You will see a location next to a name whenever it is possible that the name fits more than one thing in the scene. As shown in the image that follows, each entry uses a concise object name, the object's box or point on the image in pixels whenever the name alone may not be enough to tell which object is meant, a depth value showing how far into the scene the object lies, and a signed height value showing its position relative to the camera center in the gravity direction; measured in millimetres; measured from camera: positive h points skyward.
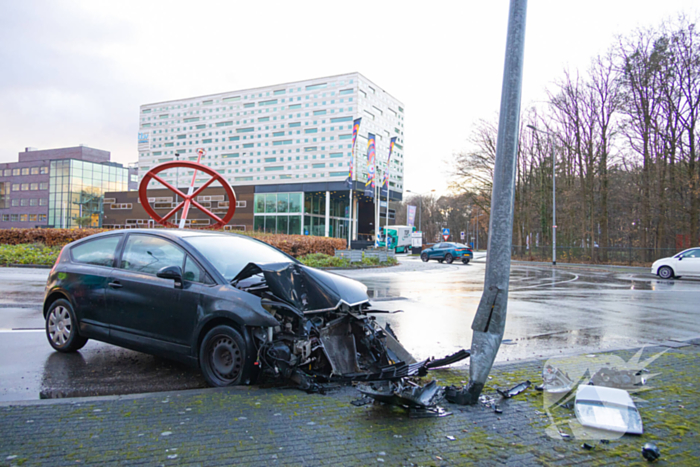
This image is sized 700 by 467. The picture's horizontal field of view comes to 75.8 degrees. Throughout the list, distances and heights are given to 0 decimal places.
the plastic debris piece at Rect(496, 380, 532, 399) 4035 -1360
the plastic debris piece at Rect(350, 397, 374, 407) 3730 -1368
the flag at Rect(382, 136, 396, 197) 40400 +5813
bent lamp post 4168 +252
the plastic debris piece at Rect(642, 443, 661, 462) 2877 -1336
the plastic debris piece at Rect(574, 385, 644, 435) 3338 -1295
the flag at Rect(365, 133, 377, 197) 36359 +6445
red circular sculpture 26516 +2742
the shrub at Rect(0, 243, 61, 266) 18844 -1024
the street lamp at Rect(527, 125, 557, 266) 35962 -361
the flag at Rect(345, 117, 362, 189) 37406 +8336
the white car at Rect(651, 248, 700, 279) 20531 -867
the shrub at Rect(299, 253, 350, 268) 22250 -1163
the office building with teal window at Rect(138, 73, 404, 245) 56344 +13099
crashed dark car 4137 -775
